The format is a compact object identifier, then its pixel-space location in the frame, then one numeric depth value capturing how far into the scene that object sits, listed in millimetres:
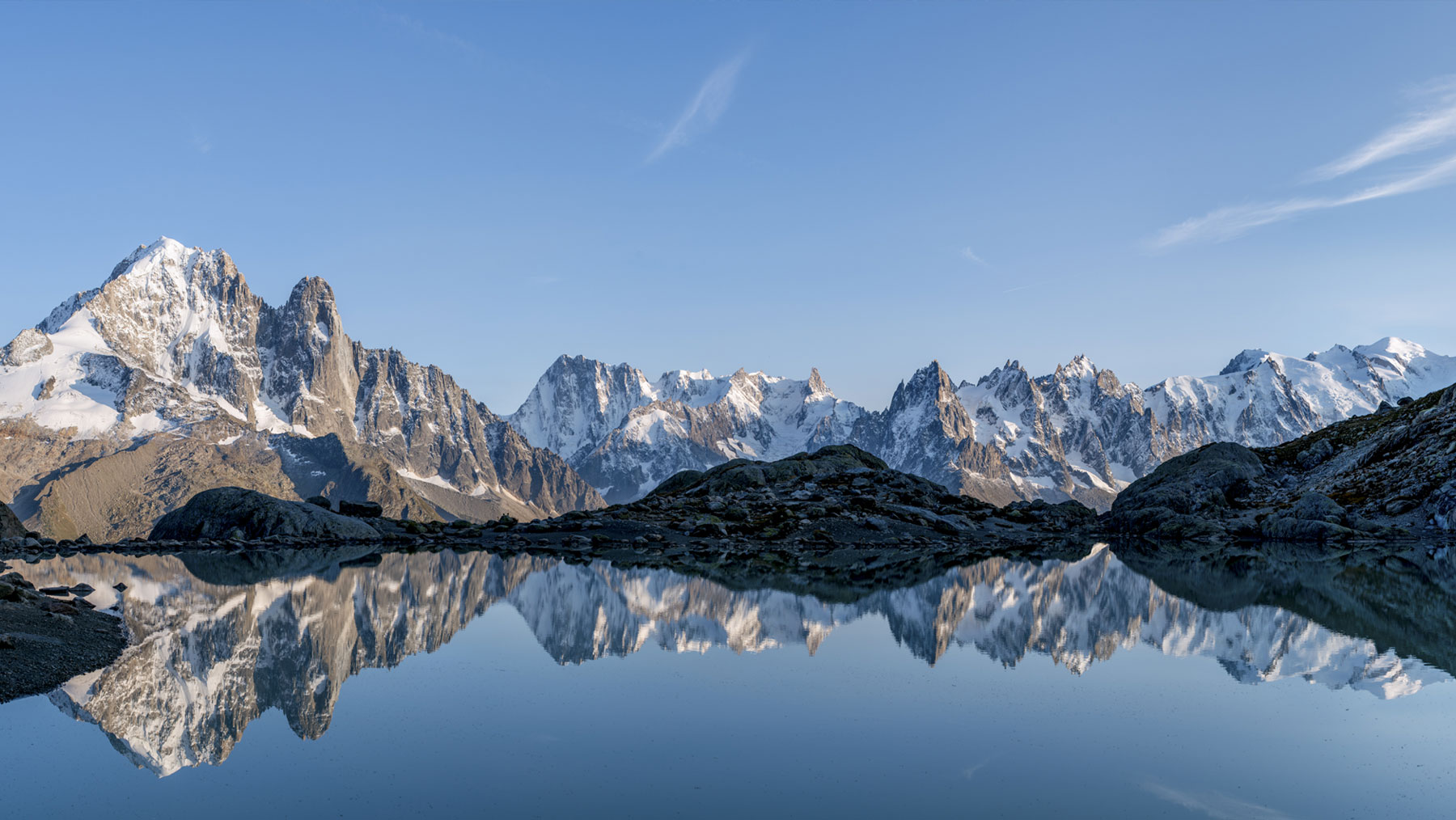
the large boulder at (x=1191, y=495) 102125
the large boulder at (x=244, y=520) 72375
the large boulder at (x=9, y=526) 65875
